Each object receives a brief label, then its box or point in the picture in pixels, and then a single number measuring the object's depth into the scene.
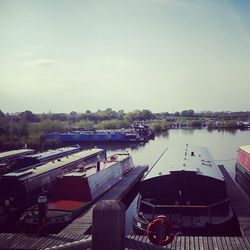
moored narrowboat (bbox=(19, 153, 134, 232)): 18.87
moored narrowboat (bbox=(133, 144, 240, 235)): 16.86
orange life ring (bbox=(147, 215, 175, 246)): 9.51
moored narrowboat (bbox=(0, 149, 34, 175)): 28.69
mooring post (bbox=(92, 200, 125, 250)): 3.10
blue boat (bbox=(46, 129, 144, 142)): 82.06
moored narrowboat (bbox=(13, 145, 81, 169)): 29.73
